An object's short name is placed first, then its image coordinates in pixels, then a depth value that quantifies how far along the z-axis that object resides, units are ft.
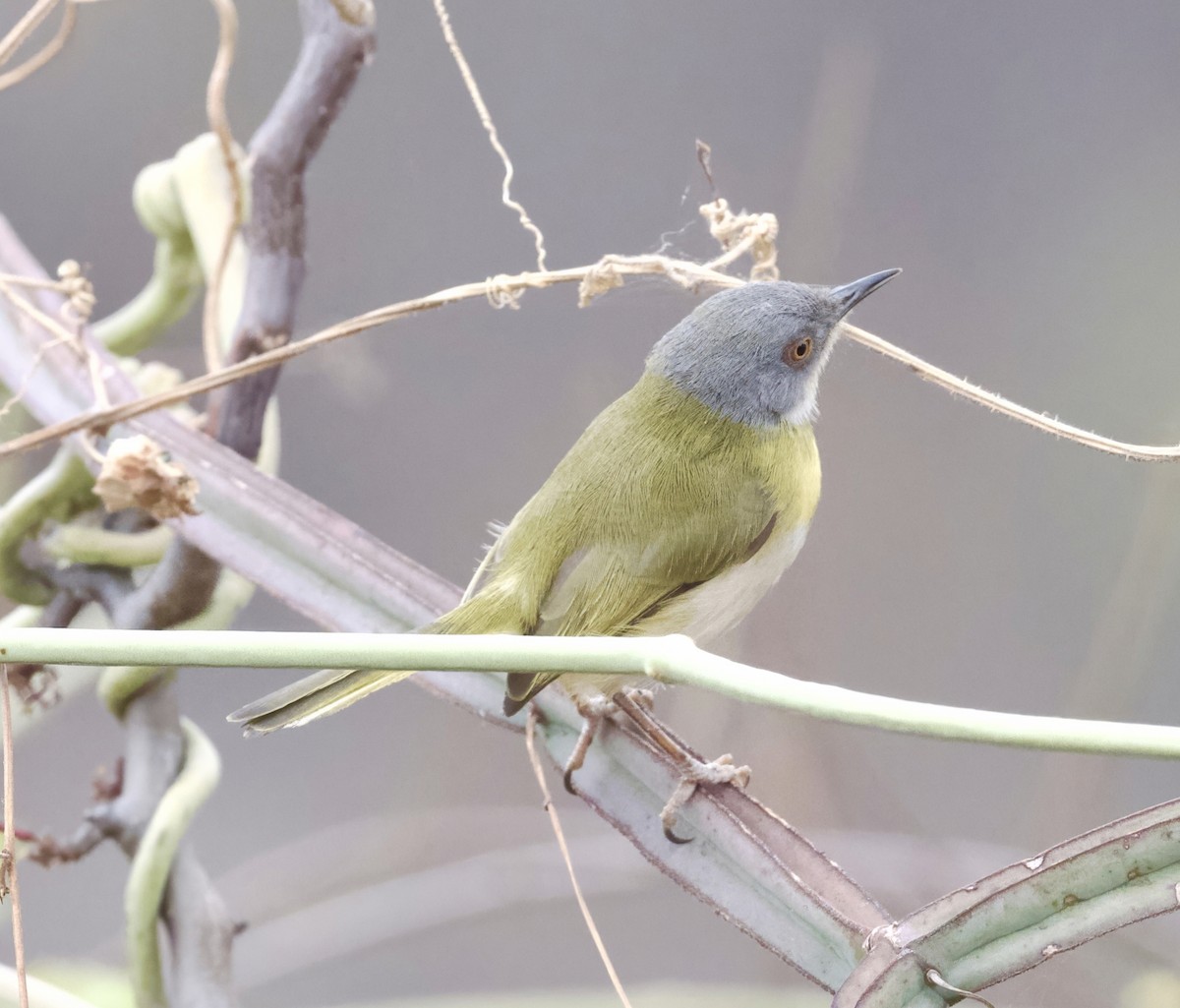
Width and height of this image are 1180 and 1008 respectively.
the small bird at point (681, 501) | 8.52
